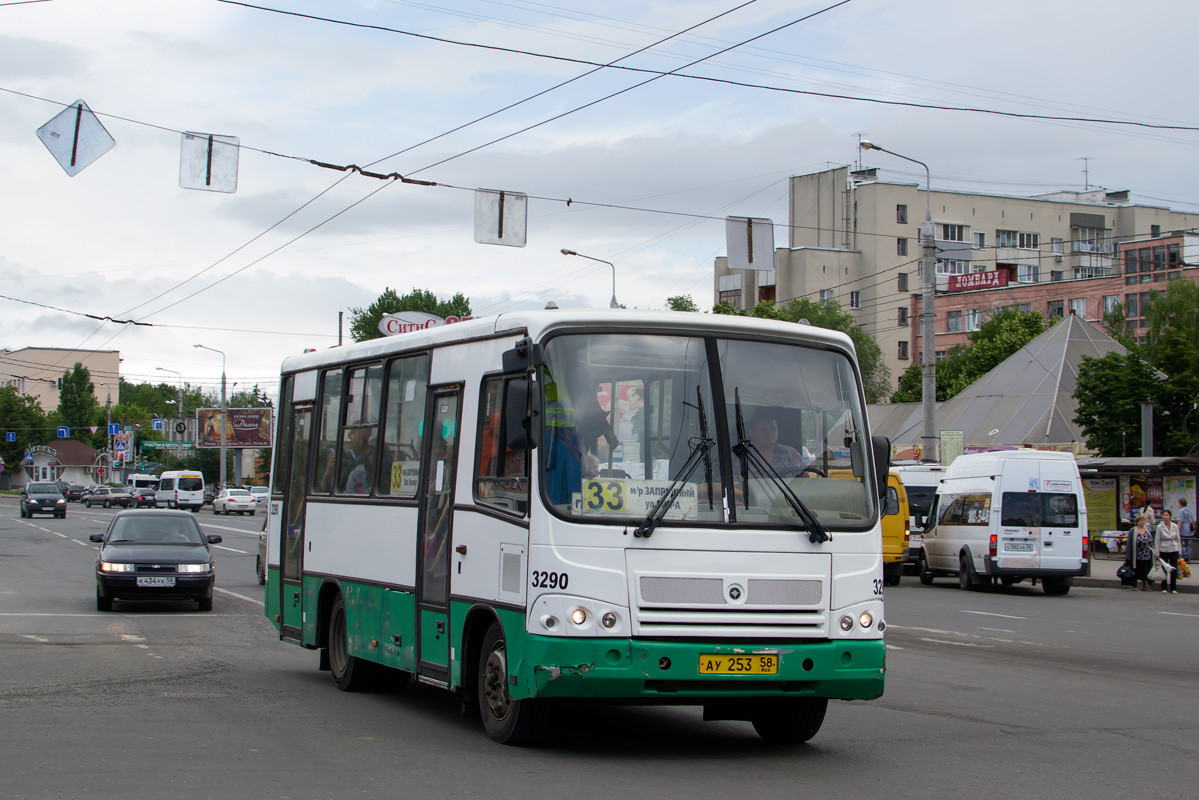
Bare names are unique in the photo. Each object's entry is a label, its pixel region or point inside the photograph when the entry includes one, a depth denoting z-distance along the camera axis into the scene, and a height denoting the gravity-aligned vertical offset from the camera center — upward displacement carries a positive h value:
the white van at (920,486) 34.72 +0.62
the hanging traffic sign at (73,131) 16.31 +4.25
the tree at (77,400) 143.38 +9.09
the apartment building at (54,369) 148.50 +13.04
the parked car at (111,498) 83.95 -0.68
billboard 100.06 +4.58
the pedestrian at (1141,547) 27.69 -0.63
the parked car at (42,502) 67.25 -0.82
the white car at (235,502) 74.50 -0.60
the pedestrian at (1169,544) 27.75 -0.54
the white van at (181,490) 78.56 -0.07
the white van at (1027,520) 26.92 -0.15
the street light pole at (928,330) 33.25 +4.40
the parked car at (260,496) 77.31 -0.26
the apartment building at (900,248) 95.56 +18.93
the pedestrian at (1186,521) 34.69 -0.08
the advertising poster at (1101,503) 36.81 +0.32
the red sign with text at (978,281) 82.93 +14.25
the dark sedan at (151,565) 19.61 -1.10
